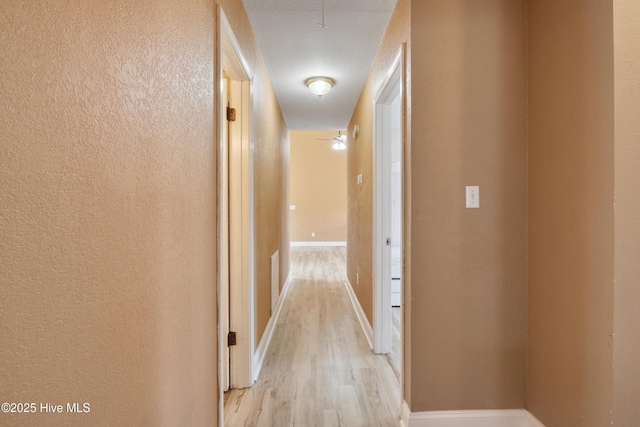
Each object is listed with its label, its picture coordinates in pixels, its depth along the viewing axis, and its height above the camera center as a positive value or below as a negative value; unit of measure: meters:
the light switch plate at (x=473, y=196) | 1.62 +0.09
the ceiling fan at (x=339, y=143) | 7.19 +1.69
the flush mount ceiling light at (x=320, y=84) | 2.97 +1.25
